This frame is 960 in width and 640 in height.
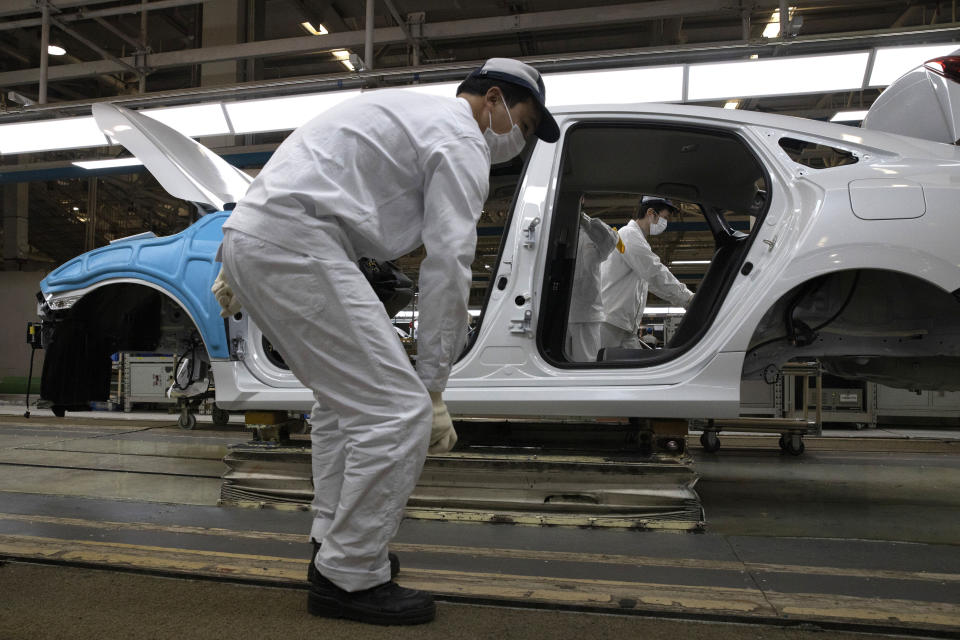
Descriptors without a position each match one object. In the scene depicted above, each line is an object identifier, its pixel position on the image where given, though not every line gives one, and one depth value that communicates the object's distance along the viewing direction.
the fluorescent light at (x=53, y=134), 6.32
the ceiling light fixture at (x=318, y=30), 8.60
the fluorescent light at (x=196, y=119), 5.87
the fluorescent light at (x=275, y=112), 5.66
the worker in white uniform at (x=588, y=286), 3.85
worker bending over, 1.51
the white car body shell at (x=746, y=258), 2.33
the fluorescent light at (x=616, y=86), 4.94
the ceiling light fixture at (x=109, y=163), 7.16
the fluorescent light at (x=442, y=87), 5.23
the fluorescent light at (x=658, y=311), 15.41
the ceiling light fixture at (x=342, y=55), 8.50
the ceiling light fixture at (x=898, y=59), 4.46
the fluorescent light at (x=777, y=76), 4.68
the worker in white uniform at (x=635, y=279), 4.22
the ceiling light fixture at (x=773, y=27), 6.86
